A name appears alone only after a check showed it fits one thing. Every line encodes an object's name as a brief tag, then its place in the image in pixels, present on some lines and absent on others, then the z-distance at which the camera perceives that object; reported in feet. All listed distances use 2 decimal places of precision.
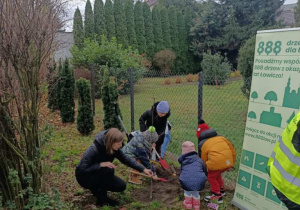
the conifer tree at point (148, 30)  72.54
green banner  9.18
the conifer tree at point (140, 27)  70.90
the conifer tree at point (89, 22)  63.67
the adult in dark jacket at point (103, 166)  11.19
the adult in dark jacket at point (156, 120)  15.38
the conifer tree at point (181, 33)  78.28
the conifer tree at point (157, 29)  73.92
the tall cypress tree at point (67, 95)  26.23
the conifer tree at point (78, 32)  61.21
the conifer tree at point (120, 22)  67.15
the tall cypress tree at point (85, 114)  22.17
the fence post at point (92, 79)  29.17
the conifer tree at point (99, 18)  64.39
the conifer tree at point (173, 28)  76.74
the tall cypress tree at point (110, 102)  21.57
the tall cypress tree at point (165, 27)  75.15
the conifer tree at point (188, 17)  79.76
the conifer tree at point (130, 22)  69.15
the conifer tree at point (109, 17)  65.87
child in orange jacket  11.26
